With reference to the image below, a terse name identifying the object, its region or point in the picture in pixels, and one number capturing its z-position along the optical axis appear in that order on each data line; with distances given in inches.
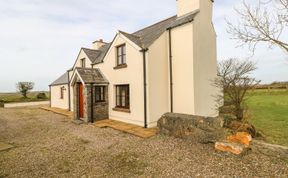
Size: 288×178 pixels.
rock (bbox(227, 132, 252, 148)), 248.0
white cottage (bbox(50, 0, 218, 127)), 407.5
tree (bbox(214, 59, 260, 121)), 377.1
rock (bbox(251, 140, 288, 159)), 221.9
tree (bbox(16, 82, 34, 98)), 1325.5
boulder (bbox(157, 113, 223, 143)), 271.9
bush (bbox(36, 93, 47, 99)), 1366.6
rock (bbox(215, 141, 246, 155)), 229.5
